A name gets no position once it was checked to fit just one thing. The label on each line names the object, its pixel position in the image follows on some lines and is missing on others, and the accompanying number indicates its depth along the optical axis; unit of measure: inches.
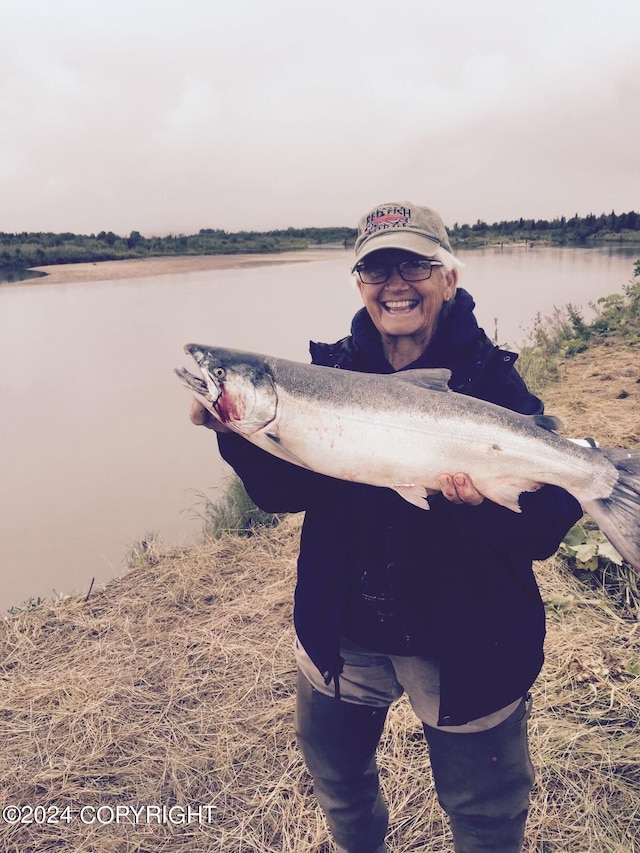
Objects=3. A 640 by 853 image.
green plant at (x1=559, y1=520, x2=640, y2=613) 160.1
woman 81.0
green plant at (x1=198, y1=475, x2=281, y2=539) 242.2
